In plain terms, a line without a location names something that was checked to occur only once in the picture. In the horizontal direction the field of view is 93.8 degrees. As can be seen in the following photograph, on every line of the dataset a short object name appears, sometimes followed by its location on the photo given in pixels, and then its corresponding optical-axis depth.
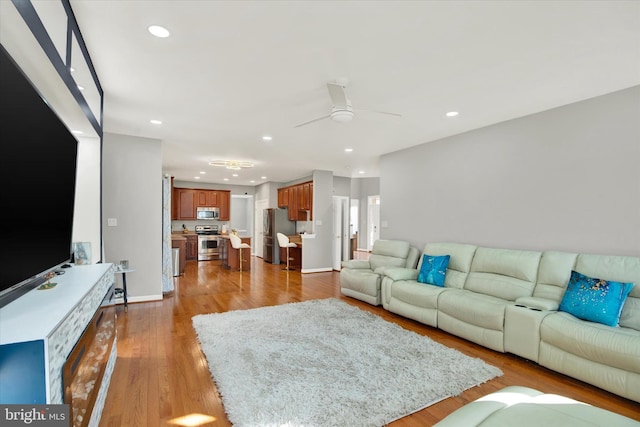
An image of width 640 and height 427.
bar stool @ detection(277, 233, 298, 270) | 7.58
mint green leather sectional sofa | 2.32
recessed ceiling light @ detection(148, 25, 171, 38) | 1.99
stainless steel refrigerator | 8.78
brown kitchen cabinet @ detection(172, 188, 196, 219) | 9.39
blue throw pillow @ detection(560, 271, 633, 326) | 2.55
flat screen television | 1.11
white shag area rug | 2.07
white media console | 1.00
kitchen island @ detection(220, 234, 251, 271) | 7.79
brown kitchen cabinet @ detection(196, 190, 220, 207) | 9.71
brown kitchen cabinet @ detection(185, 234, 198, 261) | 9.23
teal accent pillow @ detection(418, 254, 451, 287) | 4.01
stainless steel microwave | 9.73
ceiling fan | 2.74
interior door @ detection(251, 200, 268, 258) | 10.02
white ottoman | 1.28
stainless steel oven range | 9.42
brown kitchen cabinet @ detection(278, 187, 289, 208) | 8.92
